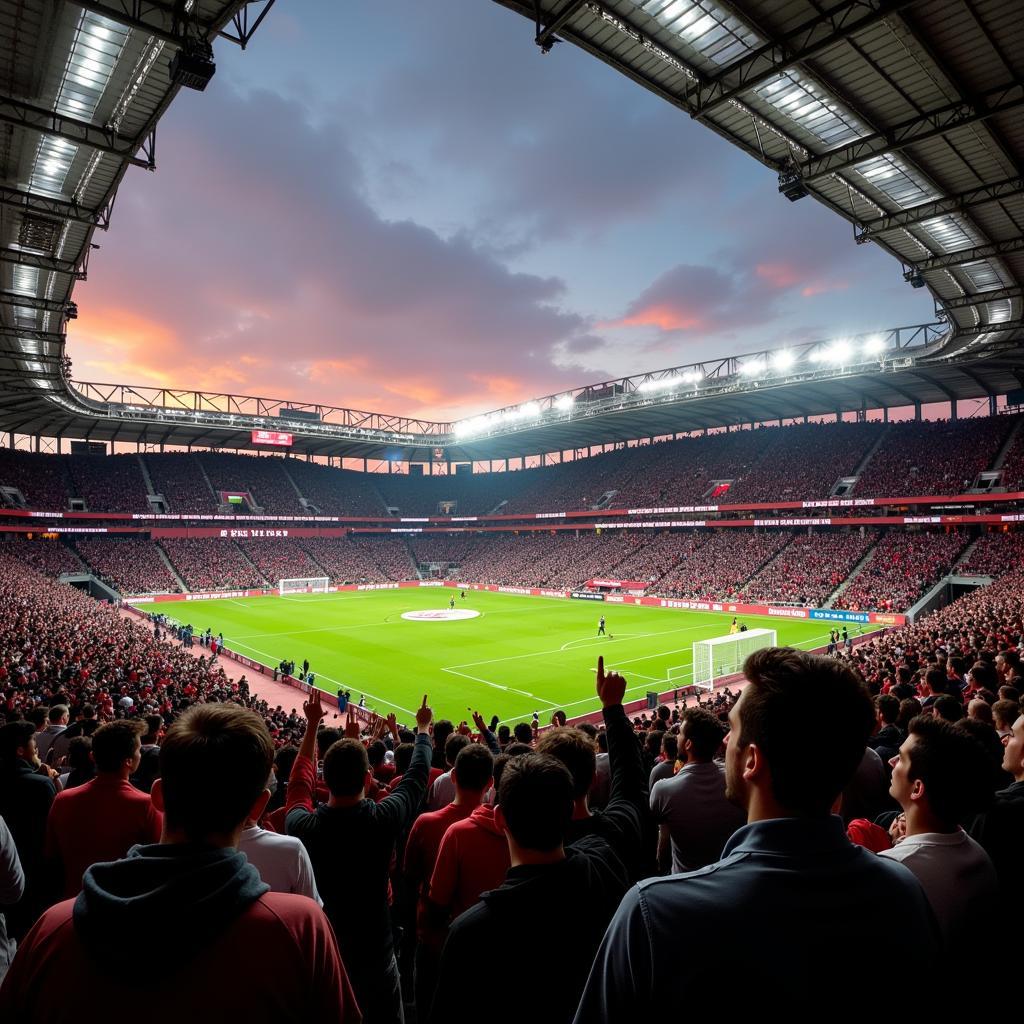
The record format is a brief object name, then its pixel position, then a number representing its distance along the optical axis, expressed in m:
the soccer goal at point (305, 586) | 64.88
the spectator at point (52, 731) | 9.25
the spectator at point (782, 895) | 1.58
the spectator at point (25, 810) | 5.05
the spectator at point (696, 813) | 4.45
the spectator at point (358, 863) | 3.87
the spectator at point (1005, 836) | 3.41
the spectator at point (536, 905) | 2.19
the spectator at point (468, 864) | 3.60
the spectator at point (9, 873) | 3.71
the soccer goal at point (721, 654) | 27.73
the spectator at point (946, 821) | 2.77
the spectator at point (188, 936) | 1.75
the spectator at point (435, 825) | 3.95
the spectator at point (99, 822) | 4.28
